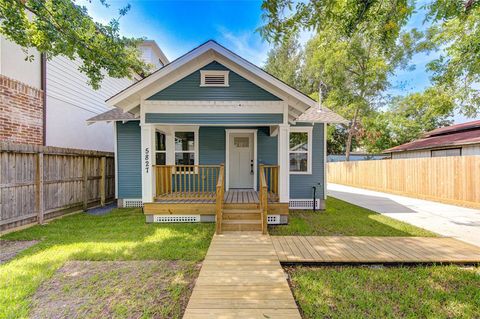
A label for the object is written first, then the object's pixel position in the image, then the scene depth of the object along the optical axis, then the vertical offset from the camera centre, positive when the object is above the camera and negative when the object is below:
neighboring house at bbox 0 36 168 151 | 6.39 +2.35
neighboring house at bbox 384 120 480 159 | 10.98 +1.01
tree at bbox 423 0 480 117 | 4.31 +3.14
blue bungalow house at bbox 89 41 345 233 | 5.81 +1.49
